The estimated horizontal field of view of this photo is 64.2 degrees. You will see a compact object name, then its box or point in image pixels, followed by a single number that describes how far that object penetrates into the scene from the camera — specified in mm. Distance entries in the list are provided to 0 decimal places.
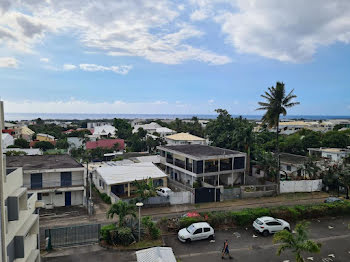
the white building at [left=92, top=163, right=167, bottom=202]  29984
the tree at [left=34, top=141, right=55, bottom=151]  67338
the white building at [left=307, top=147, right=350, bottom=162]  43312
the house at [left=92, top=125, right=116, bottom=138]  92369
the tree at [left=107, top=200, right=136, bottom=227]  18938
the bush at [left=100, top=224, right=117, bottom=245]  18672
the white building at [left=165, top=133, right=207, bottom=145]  58875
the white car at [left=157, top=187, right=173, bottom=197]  29425
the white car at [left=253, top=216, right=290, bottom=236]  20531
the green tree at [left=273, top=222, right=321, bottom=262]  13961
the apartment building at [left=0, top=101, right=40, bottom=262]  10393
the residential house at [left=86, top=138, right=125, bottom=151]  65262
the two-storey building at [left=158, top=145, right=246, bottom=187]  32719
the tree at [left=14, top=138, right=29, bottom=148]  66375
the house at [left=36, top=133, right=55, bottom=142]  82588
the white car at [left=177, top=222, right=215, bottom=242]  19219
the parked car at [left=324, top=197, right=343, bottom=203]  27266
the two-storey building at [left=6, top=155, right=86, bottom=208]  26188
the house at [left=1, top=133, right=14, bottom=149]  64344
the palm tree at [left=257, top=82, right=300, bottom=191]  31922
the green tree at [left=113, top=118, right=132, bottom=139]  86056
